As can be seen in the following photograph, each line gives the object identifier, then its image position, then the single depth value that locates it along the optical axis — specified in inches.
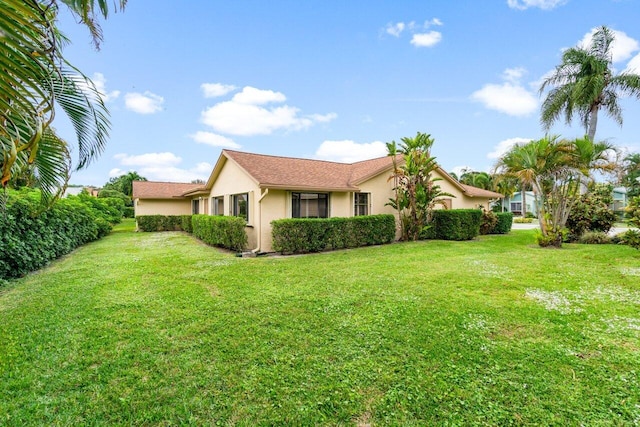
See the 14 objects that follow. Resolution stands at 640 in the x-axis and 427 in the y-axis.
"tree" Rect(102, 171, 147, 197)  1549.0
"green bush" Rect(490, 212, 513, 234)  714.2
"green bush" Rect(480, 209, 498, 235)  690.2
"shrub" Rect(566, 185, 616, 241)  522.9
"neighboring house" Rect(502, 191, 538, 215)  1644.9
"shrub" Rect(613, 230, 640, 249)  370.8
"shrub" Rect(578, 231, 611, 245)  501.4
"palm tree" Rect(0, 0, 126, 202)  61.4
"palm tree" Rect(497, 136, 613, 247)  428.8
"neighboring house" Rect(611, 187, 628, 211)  1523.7
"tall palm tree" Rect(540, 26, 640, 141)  668.1
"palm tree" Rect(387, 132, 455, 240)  513.7
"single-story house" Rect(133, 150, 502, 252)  457.4
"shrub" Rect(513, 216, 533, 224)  1218.4
